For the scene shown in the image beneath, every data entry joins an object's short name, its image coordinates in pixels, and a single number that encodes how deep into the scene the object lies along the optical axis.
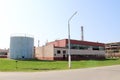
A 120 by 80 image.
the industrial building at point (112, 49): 46.19
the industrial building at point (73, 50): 27.15
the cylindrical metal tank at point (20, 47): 28.07
